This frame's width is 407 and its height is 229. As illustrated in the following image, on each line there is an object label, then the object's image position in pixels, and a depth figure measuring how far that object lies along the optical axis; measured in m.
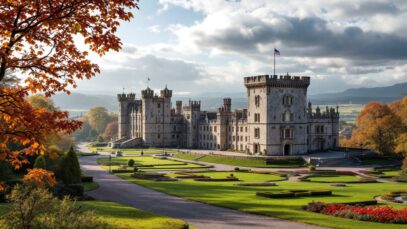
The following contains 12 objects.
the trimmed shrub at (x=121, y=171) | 73.12
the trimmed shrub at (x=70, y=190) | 40.31
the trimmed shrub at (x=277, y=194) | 42.91
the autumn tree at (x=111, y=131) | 189.00
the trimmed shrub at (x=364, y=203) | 39.02
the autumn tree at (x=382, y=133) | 97.00
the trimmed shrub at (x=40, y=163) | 50.71
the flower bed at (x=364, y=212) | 31.02
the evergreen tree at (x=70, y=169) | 47.75
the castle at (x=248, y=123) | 100.81
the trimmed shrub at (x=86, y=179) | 54.97
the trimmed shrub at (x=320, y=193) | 45.35
